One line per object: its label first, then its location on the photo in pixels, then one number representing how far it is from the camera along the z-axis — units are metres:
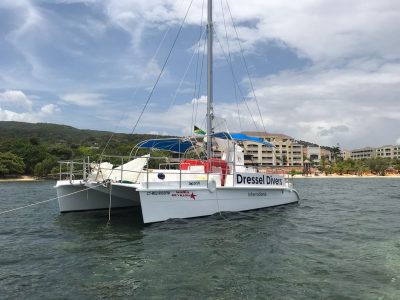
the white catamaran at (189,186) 12.76
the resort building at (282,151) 133.38
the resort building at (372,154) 196.99
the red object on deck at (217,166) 14.76
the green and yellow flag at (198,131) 17.26
